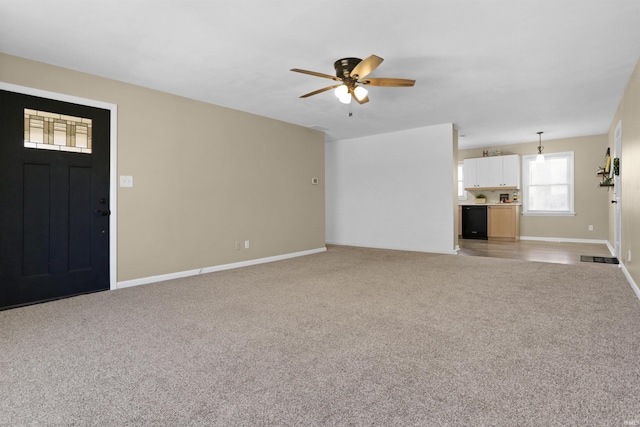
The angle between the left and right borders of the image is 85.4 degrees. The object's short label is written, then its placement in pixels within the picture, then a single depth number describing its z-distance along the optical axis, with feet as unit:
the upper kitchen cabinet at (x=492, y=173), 27.48
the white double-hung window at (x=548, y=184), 26.14
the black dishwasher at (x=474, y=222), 28.48
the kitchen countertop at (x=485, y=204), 27.20
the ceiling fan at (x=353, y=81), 11.07
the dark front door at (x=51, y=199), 10.95
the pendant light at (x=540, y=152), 24.90
